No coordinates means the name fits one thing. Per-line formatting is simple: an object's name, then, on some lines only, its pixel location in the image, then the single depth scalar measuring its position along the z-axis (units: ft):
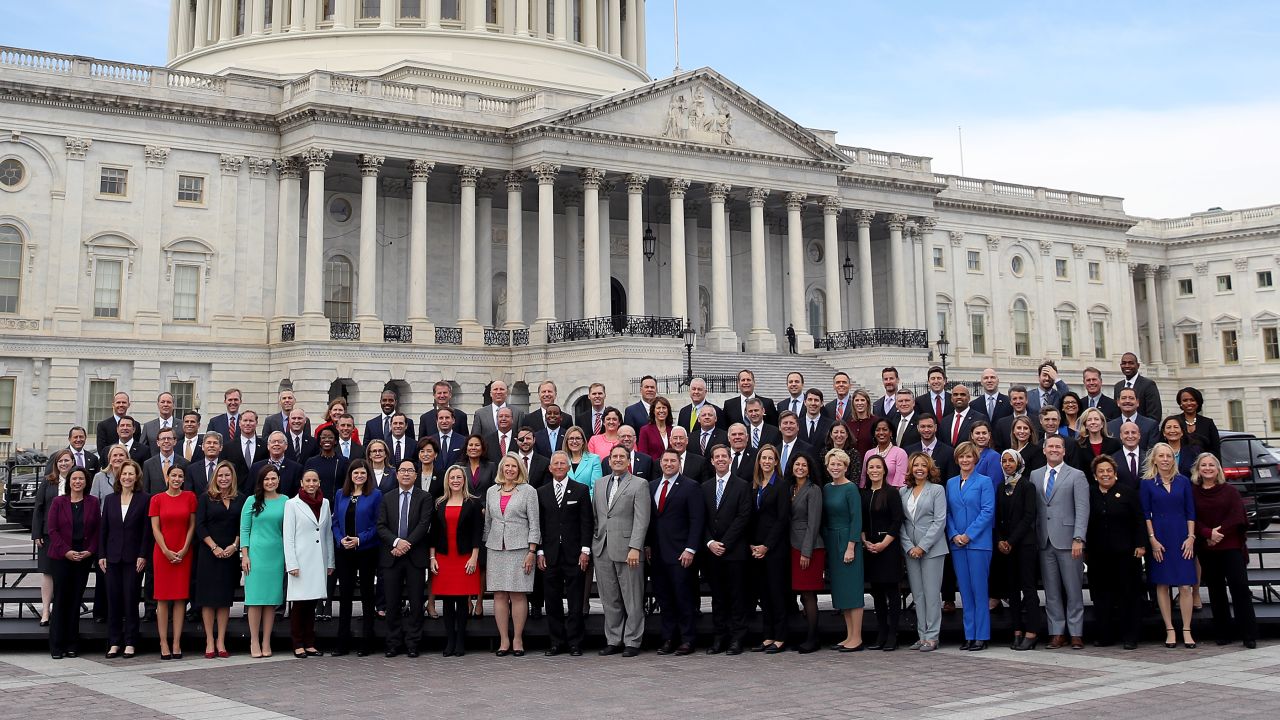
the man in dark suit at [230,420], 59.31
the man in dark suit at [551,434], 58.29
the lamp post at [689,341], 139.76
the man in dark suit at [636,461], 52.47
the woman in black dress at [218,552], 47.83
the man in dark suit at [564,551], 49.37
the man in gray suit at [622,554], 48.96
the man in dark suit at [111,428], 60.90
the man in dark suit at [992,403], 57.31
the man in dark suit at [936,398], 58.29
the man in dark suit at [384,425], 59.06
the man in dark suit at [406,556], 48.60
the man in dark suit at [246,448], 53.88
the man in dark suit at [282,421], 59.21
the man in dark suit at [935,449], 51.29
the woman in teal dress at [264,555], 47.57
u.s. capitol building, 146.20
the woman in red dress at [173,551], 48.06
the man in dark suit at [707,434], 55.21
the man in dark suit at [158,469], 51.78
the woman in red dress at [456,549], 48.78
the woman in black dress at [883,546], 48.65
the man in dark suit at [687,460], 49.81
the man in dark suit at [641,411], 59.00
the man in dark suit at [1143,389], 57.00
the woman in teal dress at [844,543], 48.47
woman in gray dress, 48.96
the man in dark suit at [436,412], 59.16
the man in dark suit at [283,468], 50.57
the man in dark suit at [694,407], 58.34
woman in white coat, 47.65
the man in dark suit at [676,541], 49.06
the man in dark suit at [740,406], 58.65
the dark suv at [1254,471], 68.28
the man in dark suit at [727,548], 48.70
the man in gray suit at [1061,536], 47.65
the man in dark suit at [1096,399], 56.09
